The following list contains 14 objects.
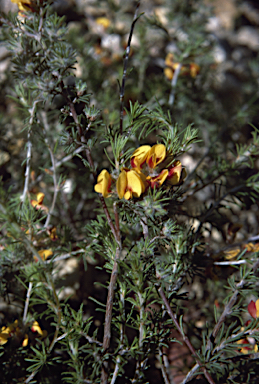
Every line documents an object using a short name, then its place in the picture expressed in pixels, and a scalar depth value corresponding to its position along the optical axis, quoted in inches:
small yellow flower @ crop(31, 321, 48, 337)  13.3
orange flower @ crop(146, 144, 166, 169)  11.9
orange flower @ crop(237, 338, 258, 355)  12.9
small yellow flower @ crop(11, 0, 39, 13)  12.3
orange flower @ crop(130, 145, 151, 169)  12.0
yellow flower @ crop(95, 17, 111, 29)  25.0
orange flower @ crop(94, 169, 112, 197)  11.7
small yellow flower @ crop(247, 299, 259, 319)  12.3
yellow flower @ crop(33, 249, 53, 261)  13.2
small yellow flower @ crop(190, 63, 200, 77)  18.6
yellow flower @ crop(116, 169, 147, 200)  11.6
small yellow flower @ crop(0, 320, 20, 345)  12.8
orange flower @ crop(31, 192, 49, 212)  13.6
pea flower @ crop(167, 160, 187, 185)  12.0
